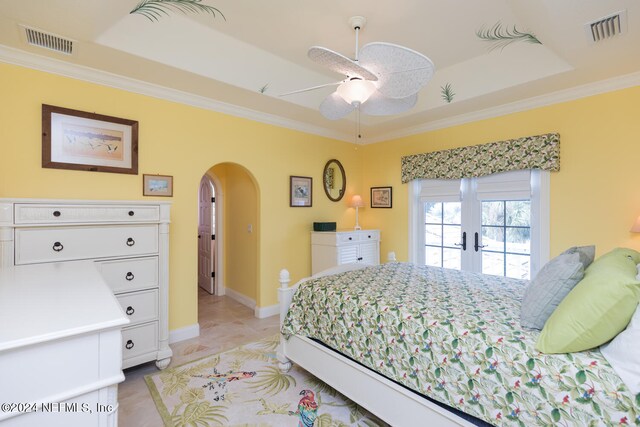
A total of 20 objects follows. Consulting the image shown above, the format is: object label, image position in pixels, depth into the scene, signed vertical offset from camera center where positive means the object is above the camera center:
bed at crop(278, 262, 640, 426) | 1.15 -0.70
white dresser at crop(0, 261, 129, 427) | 0.80 -0.43
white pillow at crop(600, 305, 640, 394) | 1.04 -0.51
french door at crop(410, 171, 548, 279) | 3.39 -0.15
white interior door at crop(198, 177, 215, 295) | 5.05 -0.49
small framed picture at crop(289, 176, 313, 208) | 4.23 +0.29
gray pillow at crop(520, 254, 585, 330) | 1.43 -0.39
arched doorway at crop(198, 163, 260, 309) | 4.21 -0.35
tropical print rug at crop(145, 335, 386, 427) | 2.00 -1.38
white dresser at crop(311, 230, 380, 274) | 4.11 -0.52
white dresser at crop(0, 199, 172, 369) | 2.03 -0.27
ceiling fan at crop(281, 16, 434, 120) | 1.68 +0.85
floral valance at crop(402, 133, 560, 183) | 3.19 +0.64
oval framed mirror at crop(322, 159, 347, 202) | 4.67 +0.50
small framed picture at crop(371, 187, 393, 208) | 4.73 +0.23
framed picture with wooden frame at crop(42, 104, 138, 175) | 2.53 +0.62
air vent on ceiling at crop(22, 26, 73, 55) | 2.19 +1.28
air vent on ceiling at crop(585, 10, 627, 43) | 2.01 +1.31
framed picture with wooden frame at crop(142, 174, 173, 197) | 3.00 +0.26
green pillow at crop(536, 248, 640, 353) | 1.14 -0.39
